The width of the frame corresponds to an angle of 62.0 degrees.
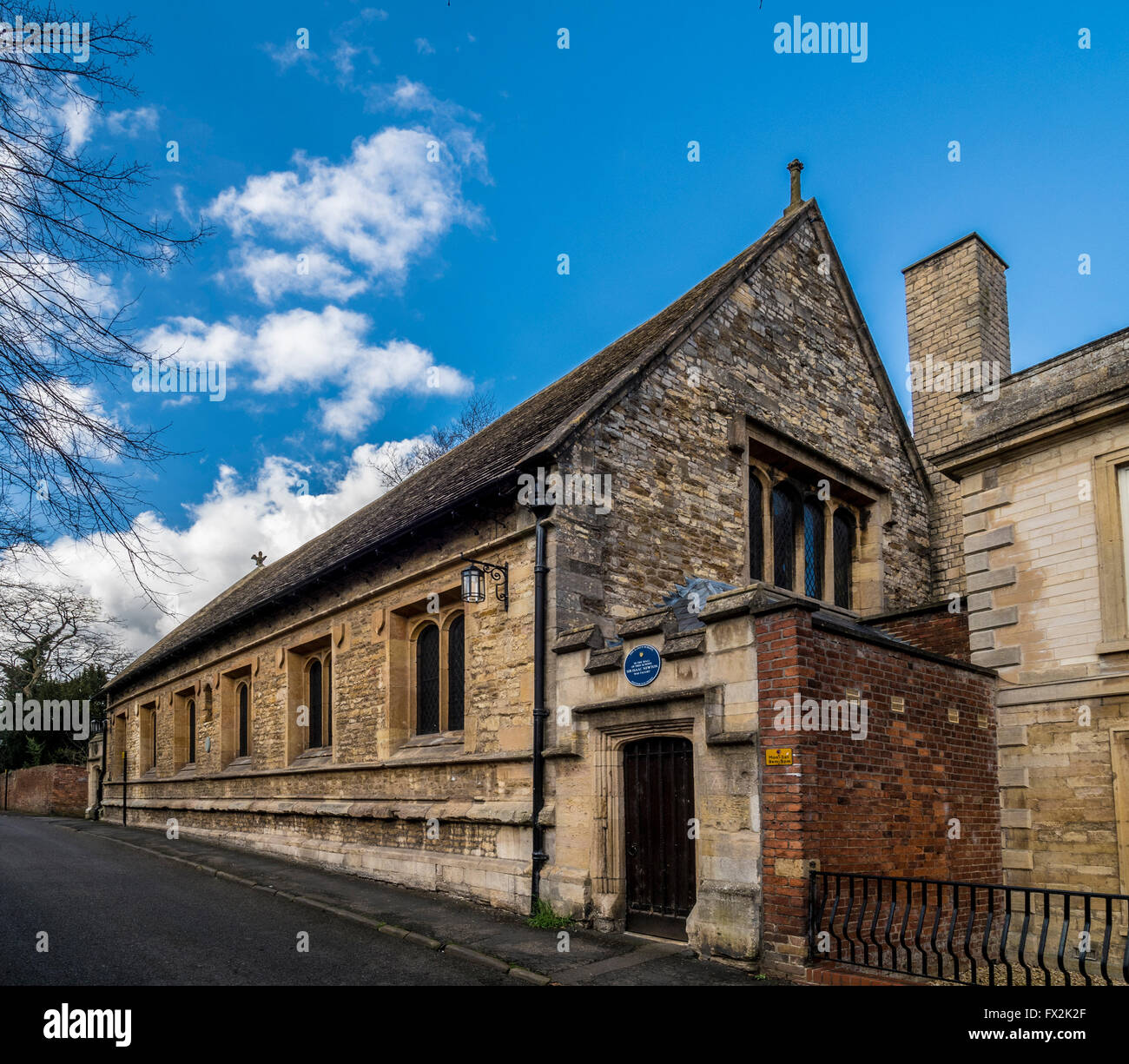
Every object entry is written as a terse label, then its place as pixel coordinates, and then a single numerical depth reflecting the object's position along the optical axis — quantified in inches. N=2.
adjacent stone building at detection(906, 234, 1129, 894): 389.7
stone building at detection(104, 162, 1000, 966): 346.9
